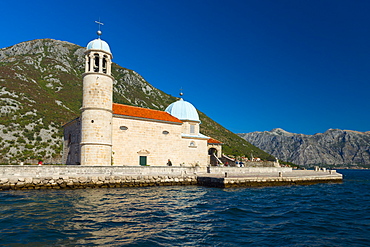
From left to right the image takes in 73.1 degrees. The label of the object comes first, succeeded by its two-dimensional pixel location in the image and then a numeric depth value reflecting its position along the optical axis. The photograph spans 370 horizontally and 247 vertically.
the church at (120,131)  25.41
